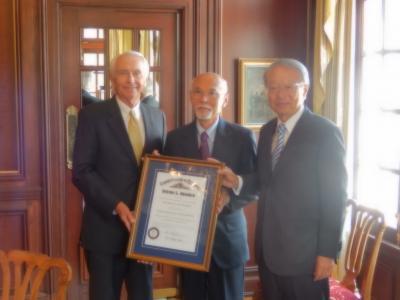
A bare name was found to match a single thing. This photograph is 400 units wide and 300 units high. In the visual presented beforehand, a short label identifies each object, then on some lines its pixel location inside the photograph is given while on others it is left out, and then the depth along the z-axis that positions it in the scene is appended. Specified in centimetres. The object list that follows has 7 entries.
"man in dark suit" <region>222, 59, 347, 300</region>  180
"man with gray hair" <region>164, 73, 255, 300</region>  214
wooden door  320
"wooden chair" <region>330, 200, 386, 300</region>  236
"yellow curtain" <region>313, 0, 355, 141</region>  300
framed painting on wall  343
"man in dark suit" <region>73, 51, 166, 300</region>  213
